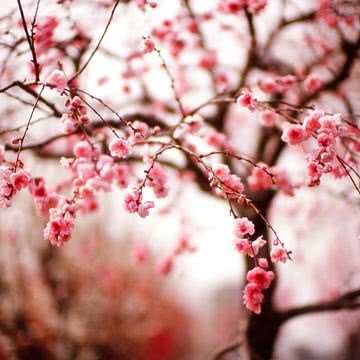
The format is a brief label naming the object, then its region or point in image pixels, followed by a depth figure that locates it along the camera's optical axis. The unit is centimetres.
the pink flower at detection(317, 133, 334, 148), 228
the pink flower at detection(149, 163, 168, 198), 317
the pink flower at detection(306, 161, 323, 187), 227
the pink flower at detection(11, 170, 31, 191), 243
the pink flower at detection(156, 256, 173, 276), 733
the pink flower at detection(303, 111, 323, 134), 241
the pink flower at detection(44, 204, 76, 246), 251
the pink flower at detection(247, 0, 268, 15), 397
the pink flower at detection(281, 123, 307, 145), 251
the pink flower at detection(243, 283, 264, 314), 228
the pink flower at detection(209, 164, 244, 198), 266
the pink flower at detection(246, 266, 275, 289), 226
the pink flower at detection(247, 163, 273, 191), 368
